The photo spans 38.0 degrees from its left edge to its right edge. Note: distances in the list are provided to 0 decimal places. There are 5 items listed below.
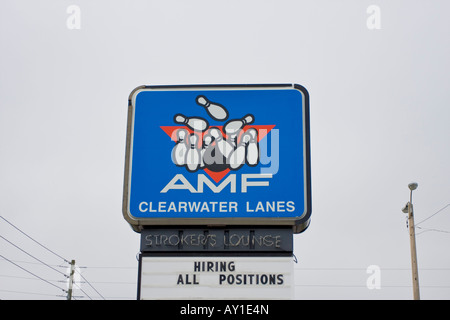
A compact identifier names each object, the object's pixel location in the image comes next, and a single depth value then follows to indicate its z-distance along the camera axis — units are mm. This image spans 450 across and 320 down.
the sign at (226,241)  8250
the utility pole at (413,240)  22767
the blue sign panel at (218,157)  8242
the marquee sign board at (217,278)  8117
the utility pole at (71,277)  47219
